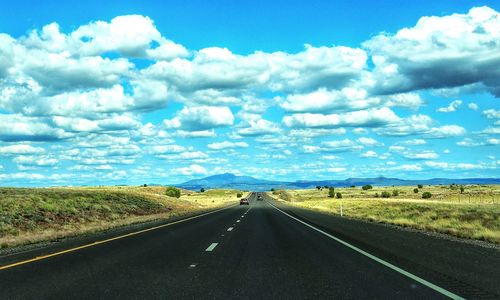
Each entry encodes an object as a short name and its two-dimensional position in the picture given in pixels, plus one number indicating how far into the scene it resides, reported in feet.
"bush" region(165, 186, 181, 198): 367.25
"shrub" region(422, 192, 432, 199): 334.24
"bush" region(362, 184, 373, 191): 606.96
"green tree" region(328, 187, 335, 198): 444.55
